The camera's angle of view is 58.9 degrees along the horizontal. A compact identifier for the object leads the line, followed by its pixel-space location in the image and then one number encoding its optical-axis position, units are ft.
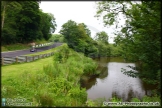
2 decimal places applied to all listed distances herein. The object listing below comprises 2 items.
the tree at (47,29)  150.19
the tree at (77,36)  88.48
